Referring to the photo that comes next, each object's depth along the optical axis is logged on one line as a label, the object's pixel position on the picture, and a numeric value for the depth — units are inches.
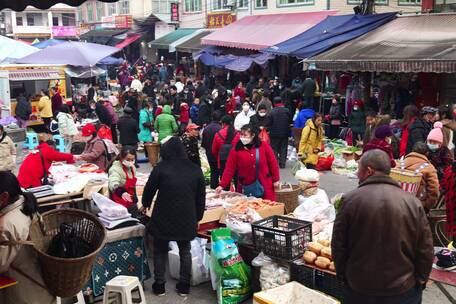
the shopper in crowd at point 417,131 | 392.2
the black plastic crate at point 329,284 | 224.5
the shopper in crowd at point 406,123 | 413.2
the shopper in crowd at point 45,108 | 700.7
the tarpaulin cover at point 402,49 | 462.0
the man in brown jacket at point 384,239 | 161.9
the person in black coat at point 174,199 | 244.5
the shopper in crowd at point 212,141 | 428.8
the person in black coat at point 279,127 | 503.5
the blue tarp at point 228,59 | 809.0
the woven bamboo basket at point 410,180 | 273.4
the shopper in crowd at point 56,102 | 739.4
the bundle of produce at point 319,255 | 226.8
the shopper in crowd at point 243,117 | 524.1
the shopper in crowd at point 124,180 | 296.0
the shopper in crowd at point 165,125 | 516.4
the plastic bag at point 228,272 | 244.8
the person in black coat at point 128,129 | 511.5
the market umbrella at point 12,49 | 800.2
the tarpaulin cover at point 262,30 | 803.4
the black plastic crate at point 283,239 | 235.9
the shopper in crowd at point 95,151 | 397.7
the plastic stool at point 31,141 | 645.3
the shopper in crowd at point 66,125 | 572.7
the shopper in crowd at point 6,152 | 390.6
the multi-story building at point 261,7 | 820.6
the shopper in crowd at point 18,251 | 165.9
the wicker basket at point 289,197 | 347.9
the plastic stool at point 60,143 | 594.4
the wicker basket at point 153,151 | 550.0
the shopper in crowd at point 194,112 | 644.1
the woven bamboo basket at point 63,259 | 171.0
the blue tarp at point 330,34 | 631.8
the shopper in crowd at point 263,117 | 501.2
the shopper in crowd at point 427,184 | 275.0
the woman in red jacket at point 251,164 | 313.3
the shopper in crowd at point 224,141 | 389.7
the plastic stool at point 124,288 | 225.6
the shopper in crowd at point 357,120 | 569.9
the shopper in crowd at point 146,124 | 560.1
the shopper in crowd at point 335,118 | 632.4
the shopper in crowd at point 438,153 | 304.8
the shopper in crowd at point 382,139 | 345.1
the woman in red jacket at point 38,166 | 345.4
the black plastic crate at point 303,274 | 231.5
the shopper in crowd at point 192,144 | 406.0
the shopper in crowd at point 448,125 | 386.9
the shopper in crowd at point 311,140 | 458.3
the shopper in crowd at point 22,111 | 687.1
